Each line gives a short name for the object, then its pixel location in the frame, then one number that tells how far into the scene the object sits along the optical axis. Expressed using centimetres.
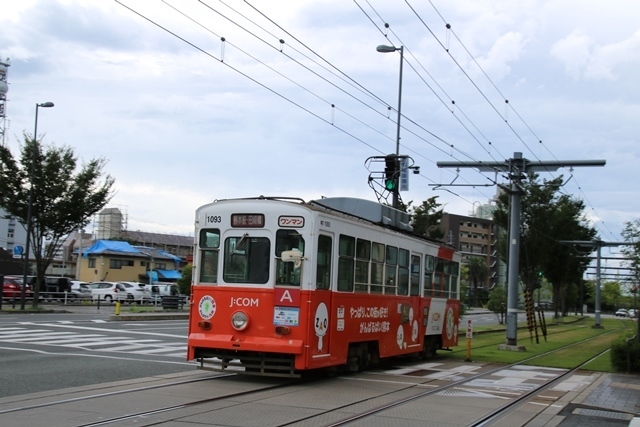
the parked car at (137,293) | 4978
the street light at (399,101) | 2342
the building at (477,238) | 11681
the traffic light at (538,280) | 4507
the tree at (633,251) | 2250
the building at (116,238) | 10119
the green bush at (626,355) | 1806
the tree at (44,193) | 3544
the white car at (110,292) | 5034
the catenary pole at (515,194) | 2411
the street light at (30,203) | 3453
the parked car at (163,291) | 5107
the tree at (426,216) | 3212
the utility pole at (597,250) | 4684
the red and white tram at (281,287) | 1278
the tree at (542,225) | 4431
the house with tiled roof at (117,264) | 7575
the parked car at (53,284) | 4772
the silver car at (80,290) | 4662
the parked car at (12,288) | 4283
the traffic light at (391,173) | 2405
